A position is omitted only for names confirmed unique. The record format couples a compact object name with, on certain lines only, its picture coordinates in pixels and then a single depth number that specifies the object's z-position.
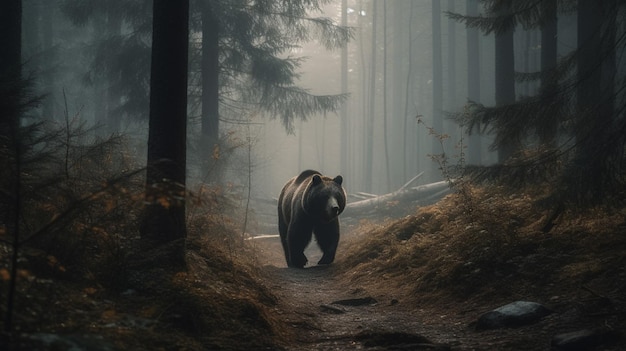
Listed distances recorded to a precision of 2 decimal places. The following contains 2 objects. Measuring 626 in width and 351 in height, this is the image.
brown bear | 13.14
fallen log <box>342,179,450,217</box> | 26.05
